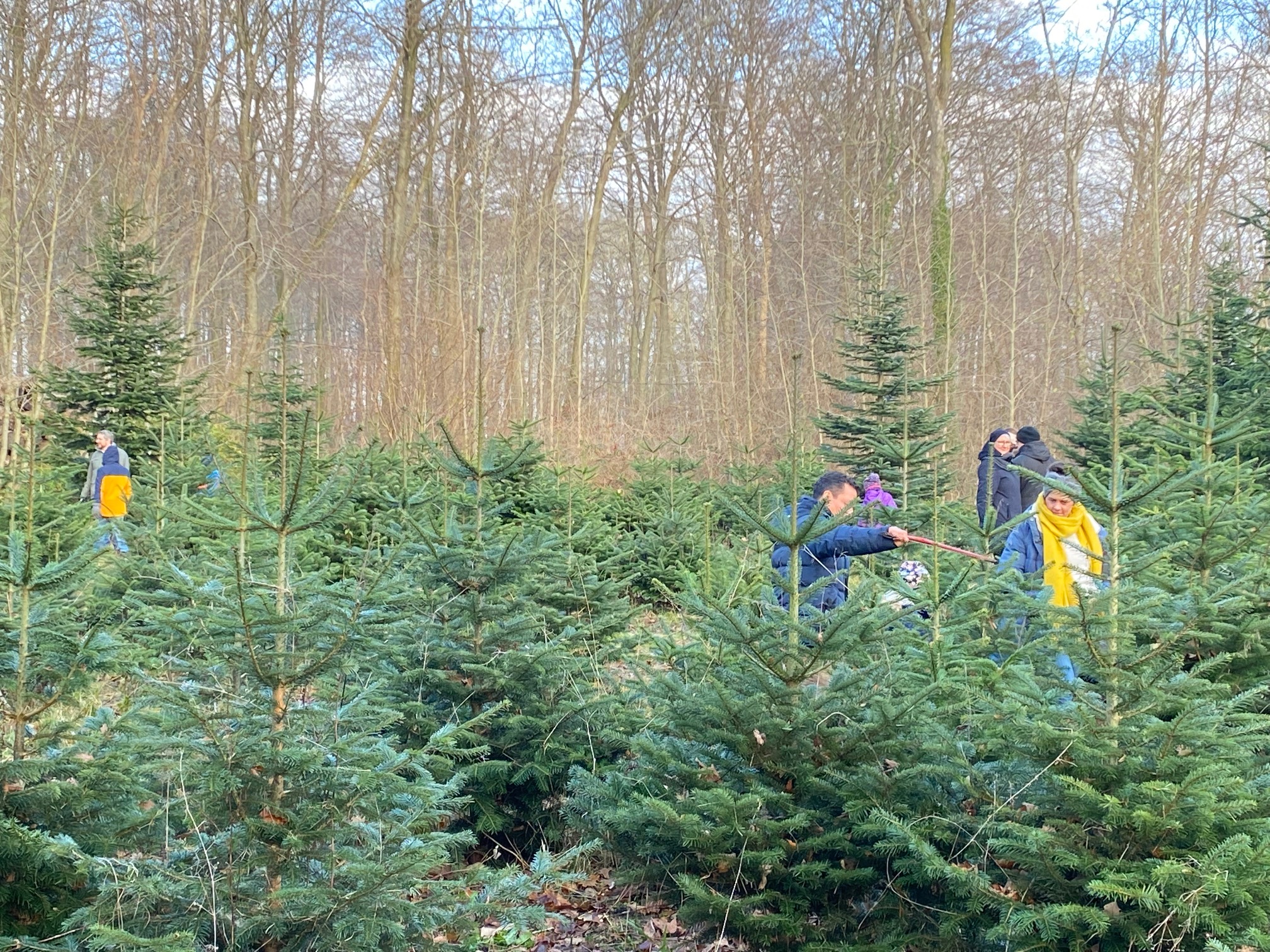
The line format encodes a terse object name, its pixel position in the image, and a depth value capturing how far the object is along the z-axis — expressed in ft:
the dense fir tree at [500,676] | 17.42
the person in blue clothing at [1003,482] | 32.37
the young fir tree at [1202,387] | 37.65
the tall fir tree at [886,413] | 42.57
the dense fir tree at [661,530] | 37.91
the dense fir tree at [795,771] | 12.71
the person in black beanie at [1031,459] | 31.89
